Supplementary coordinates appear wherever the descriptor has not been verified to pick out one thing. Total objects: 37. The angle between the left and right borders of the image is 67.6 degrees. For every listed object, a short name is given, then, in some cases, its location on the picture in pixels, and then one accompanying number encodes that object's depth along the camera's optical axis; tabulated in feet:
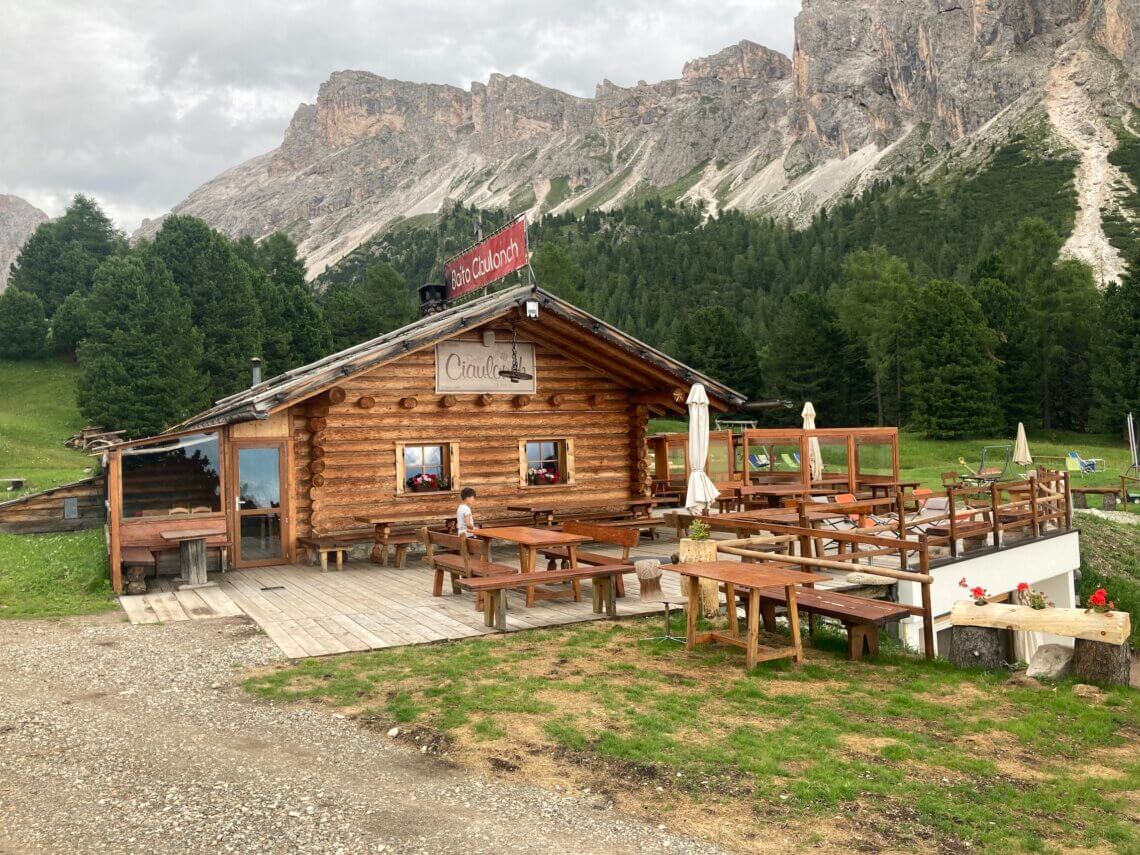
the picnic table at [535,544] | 32.35
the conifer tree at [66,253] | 209.67
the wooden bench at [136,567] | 36.11
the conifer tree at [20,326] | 167.32
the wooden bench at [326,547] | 42.86
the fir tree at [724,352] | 193.77
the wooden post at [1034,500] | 40.98
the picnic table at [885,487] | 55.21
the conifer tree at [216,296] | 156.66
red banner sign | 45.70
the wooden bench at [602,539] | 33.94
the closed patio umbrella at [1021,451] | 79.60
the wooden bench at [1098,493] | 73.20
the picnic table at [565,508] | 47.81
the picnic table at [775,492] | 50.31
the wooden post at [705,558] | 29.73
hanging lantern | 49.47
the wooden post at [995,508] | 38.58
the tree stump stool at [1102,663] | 23.54
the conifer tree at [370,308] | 209.15
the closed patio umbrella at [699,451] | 39.42
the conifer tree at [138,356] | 130.72
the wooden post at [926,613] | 25.09
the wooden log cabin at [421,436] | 41.68
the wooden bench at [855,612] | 24.99
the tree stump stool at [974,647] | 27.94
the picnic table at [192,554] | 37.73
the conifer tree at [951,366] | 152.46
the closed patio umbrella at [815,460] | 57.00
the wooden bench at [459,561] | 32.40
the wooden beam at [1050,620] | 23.62
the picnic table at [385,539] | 43.80
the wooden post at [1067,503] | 44.47
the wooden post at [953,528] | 35.35
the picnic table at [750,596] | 23.13
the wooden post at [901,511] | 32.04
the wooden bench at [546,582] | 27.89
